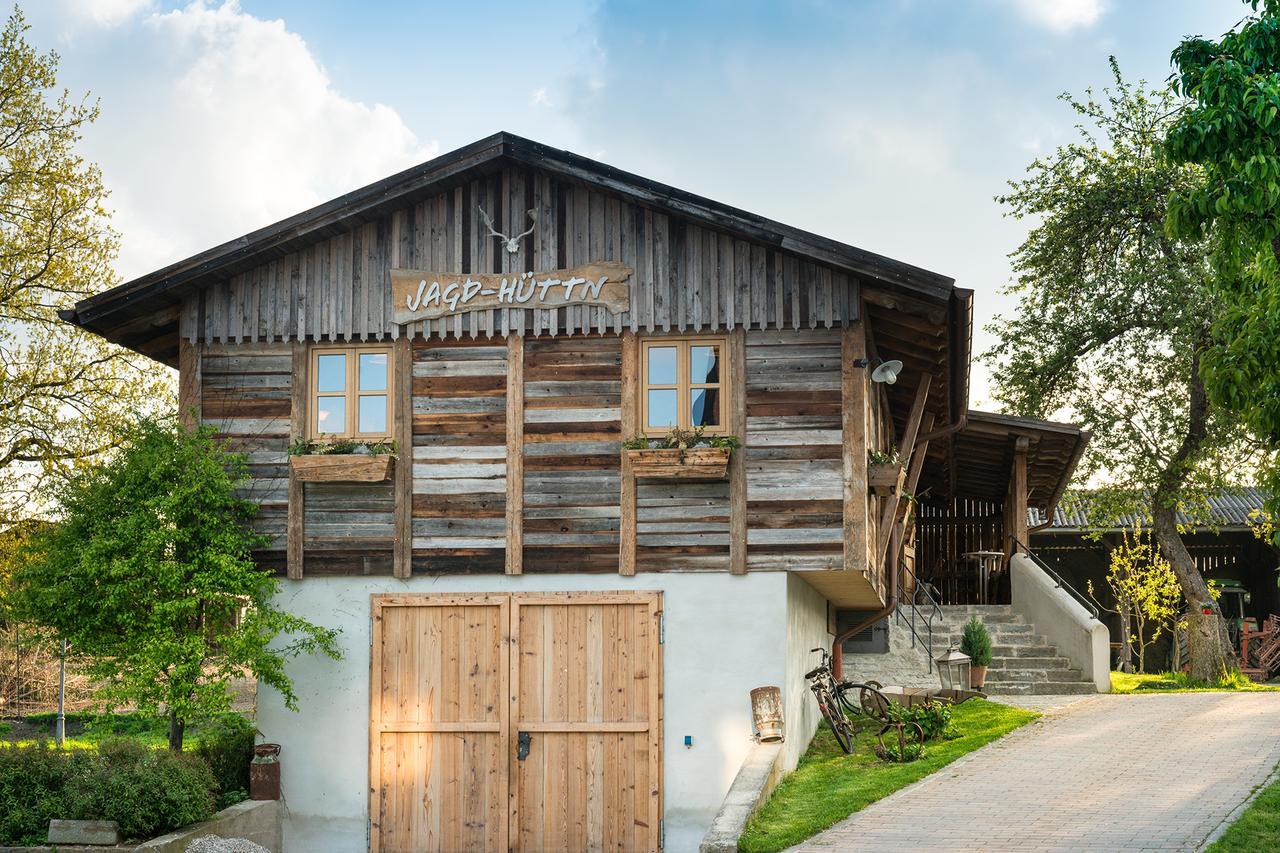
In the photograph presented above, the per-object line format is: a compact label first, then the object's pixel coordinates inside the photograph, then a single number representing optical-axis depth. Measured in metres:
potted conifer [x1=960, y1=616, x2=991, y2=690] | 21.06
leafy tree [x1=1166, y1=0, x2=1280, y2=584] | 8.70
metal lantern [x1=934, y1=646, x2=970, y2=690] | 18.91
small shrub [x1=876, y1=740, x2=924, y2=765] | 14.80
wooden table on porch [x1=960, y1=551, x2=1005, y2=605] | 27.11
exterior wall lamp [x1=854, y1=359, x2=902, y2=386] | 13.67
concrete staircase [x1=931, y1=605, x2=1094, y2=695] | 21.36
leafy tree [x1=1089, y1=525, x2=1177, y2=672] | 28.41
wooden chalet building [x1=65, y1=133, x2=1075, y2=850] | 13.73
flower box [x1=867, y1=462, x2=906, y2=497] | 14.30
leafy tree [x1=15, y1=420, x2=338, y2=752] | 13.07
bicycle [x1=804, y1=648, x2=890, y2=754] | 15.52
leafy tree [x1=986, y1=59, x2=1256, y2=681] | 25.69
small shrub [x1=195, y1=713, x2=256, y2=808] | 14.23
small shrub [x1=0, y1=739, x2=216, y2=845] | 12.27
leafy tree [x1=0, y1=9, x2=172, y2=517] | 21.86
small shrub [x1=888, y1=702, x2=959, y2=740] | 16.19
